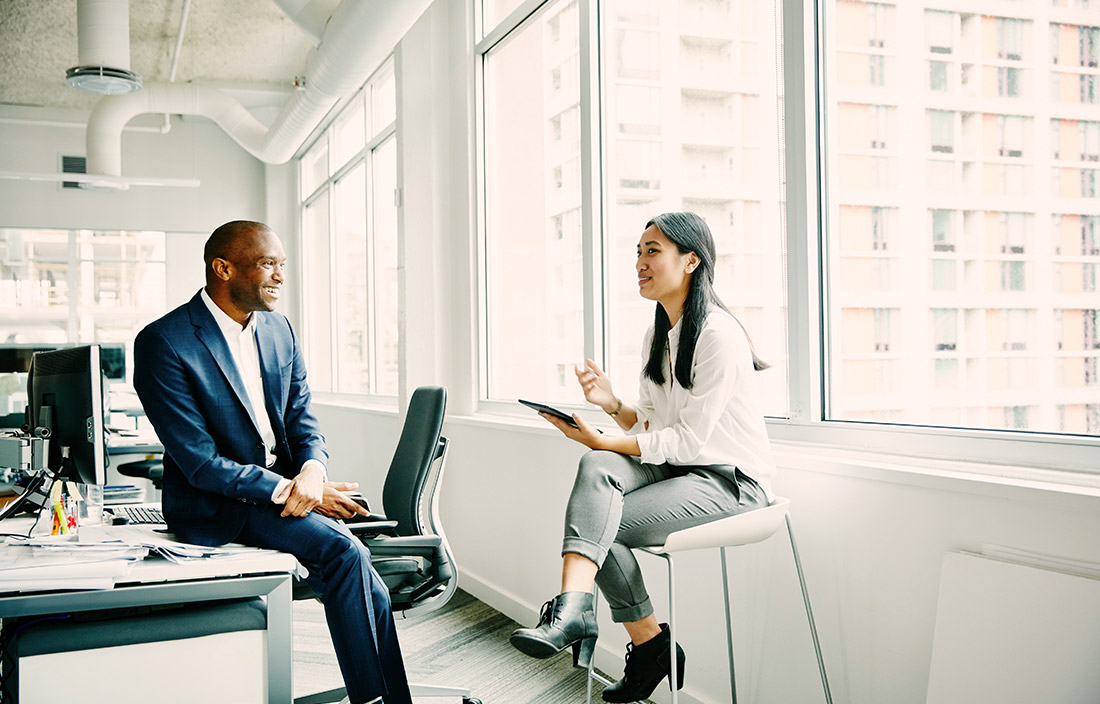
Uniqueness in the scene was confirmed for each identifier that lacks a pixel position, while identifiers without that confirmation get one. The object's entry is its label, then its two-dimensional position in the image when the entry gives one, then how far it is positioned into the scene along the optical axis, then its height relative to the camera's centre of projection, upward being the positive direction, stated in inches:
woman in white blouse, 85.2 -13.0
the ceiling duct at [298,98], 166.4 +64.0
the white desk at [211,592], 70.9 -19.8
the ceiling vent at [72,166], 340.5 +71.8
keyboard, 97.7 -18.5
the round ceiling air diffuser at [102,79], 197.3 +61.1
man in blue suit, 88.4 -10.9
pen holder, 96.9 -18.1
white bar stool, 81.8 -18.0
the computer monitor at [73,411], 93.2 -6.4
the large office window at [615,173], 112.9 +26.7
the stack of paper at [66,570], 69.8 -17.5
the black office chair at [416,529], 103.0 -22.4
